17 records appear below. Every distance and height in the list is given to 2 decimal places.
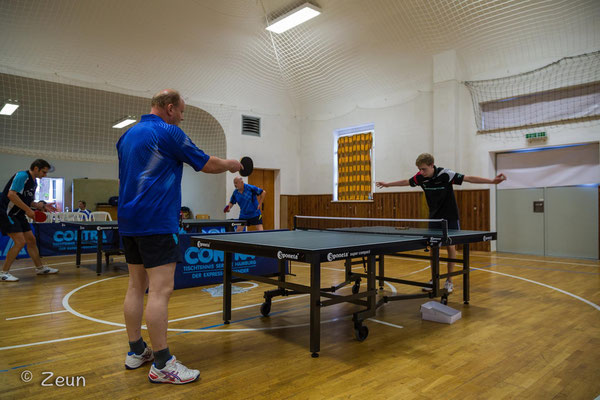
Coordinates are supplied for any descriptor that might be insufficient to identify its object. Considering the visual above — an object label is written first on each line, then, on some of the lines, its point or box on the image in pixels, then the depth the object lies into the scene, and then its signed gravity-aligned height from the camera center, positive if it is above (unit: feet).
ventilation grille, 43.50 +9.06
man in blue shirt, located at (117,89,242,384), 7.86 -0.12
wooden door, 46.18 +1.51
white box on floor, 12.52 -3.50
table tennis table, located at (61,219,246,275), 21.77 -1.21
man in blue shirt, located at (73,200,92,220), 39.72 -0.71
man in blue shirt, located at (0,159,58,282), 19.19 -0.16
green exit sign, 30.26 +5.71
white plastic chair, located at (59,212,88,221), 37.09 -1.18
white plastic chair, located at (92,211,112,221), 45.95 -1.42
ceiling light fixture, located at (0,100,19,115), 38.22 +9.85
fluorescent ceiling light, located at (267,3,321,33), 30.13 +15.29
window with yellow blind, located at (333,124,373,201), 41.78 +4.53
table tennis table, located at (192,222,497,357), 9.31 -1.13
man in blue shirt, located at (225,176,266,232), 27.04 +0.09
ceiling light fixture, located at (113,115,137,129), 46.89 +10.46
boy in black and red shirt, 16.22 +0.83
